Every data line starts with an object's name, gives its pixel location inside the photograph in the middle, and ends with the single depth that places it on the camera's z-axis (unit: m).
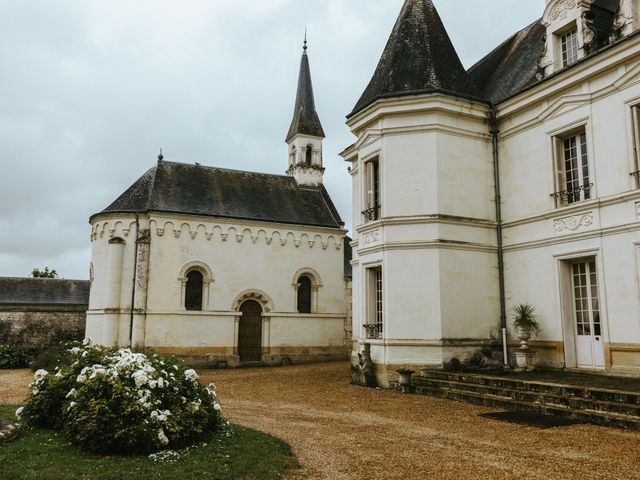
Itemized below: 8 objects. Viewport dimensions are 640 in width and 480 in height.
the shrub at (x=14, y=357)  22.12
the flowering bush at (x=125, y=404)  5.91
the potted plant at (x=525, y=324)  12.57
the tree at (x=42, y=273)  48.90
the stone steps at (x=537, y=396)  7.88
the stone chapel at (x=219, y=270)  21.16
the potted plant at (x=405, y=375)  12.20
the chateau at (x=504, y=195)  11.24
